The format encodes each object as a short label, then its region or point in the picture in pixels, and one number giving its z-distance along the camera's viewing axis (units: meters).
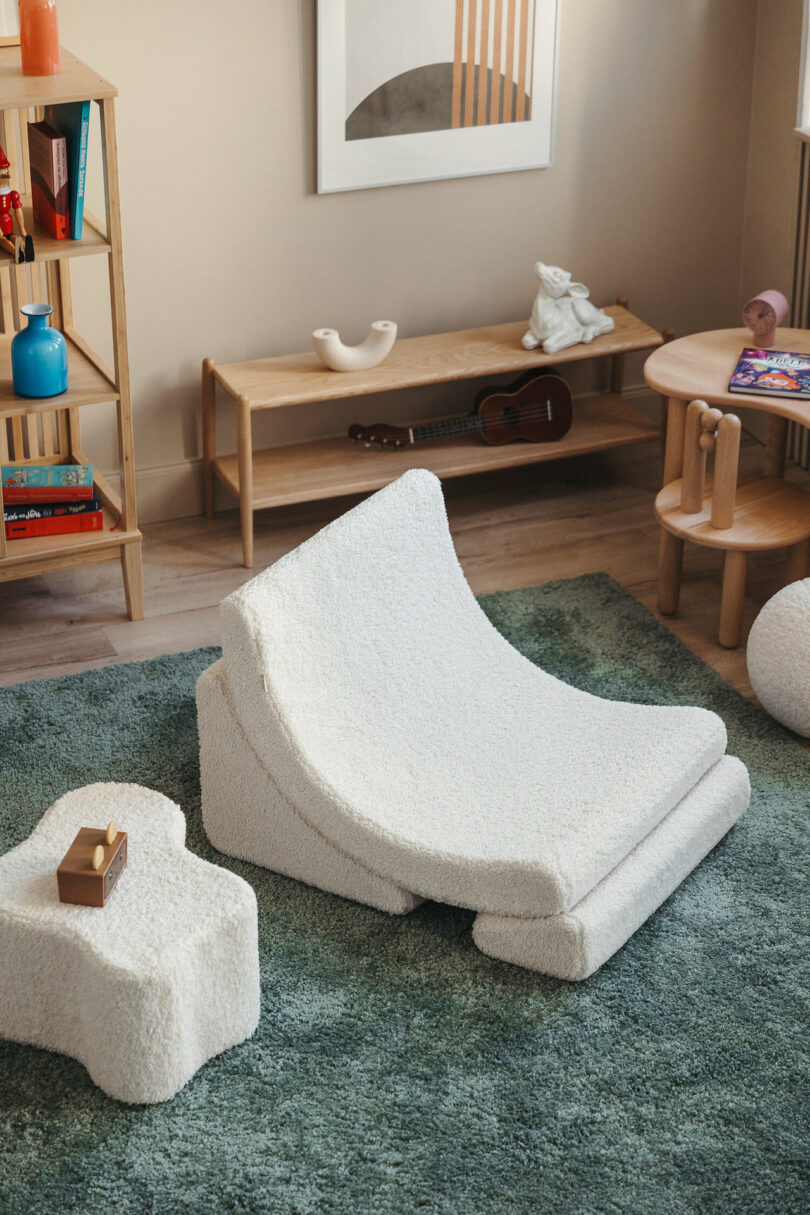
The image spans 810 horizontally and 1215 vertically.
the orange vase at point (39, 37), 2.92
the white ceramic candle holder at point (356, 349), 3.61
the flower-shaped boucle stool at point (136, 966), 2.00
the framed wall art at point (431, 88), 3.55
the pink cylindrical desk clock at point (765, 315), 3.46
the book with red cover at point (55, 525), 3.31
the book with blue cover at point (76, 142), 2.96
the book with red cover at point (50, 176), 2.98
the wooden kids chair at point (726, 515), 3.14
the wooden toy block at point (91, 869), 2.06
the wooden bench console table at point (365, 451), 3.58
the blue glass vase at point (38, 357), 3.09
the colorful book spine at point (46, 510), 3.30
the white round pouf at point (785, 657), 2.87
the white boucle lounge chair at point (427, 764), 2.31
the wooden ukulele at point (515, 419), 3.90
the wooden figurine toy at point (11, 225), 2.95
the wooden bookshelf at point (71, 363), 2.94
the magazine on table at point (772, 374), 3.27
